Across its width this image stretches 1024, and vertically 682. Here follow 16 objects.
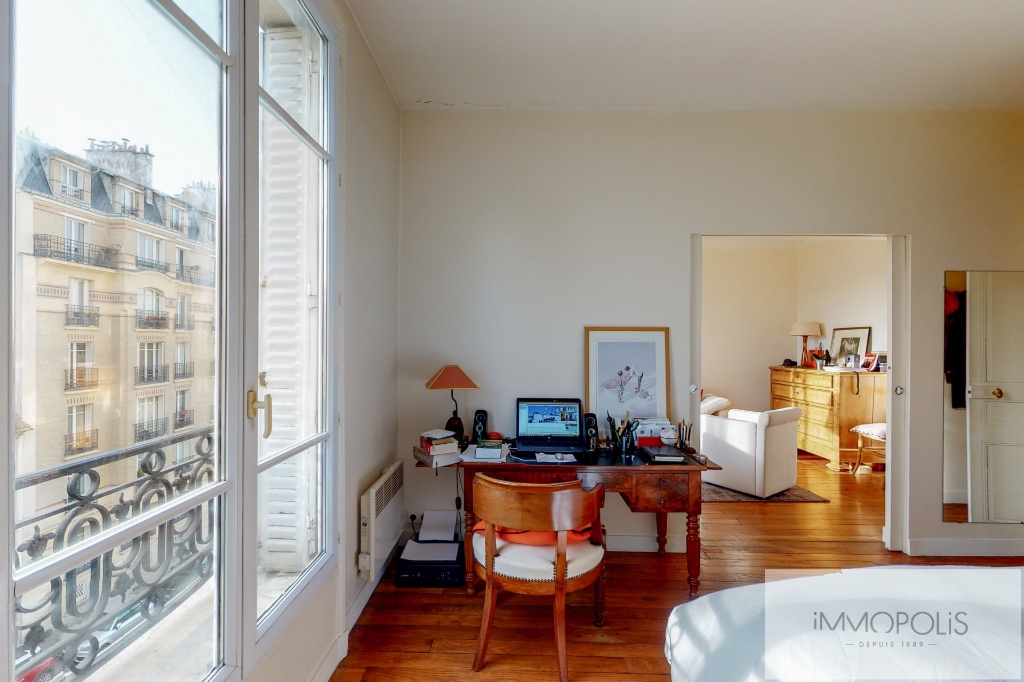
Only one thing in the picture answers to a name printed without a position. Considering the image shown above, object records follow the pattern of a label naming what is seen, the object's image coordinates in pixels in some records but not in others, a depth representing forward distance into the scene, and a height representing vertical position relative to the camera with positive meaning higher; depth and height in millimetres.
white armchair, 4145 -921
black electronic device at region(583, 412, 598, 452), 2890 -515
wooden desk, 2615 -736
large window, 860 +11
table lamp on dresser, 6168 +154
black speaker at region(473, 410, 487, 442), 3018 -498
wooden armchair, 1943 -865
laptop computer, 3051 -483
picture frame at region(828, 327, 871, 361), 5555 +6
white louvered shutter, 1656 +111
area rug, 4160 -1287
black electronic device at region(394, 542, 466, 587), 2691 -1245
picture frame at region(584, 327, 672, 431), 3150 -182
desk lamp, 2850 -219
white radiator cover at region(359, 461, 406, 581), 2398 -931
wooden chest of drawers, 5242 -672
